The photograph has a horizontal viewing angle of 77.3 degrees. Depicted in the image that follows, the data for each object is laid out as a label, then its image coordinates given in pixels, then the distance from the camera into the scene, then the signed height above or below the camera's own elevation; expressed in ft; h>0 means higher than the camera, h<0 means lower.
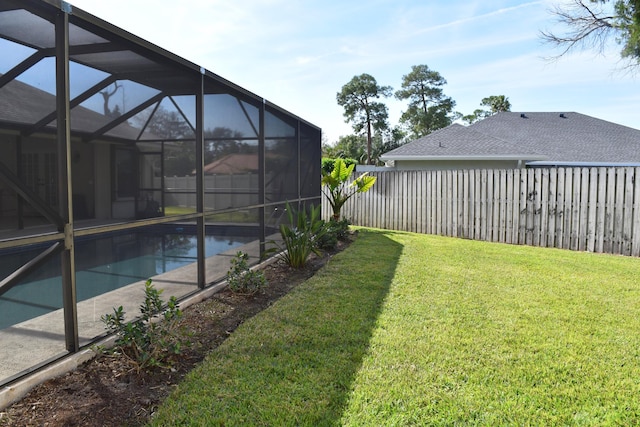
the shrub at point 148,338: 9.55 -3.68
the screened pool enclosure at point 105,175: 9.26 +0.47
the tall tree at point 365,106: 123.75 +25.84
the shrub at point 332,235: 26.00 -3.18
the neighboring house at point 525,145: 46.91 +5.53
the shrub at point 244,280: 15.96 -3.67
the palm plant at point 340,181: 32.09 +0.60
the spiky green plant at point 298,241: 20.90 -2.78
